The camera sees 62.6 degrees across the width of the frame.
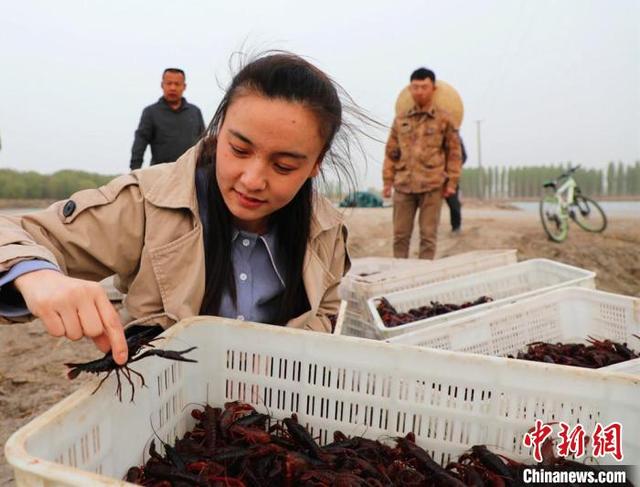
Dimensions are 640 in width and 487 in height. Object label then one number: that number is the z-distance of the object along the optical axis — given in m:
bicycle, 10.09
